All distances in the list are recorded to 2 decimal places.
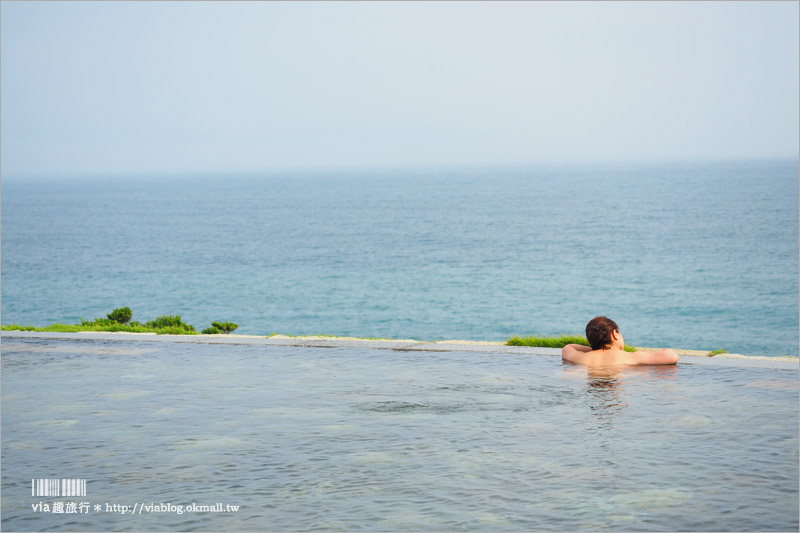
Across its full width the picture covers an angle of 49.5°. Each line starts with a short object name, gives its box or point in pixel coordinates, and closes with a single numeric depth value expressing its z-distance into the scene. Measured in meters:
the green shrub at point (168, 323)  16.88
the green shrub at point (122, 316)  17.41
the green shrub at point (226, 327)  18.56
